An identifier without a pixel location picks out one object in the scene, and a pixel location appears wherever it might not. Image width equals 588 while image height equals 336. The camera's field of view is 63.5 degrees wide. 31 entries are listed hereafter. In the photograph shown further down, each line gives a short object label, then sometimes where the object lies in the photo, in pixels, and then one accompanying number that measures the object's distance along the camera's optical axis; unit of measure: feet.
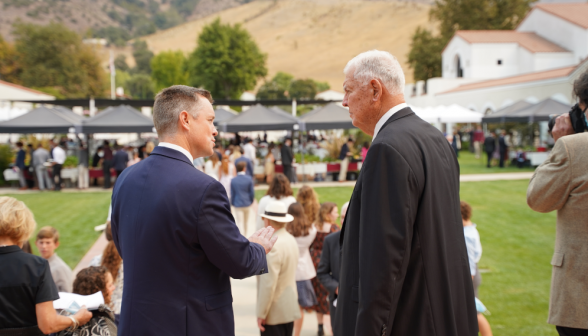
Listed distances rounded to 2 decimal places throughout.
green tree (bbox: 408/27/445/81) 186.80
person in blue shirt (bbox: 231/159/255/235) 31.89
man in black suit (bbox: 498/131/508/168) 77.14
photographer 8.95
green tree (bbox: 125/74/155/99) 376.07
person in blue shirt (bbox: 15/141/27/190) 61.11
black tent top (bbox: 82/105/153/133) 58.13
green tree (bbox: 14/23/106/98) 231.91
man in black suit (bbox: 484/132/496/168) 78.02
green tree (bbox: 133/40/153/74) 472.03
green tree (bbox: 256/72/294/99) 270.26
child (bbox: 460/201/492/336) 16.14
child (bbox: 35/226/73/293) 15.47
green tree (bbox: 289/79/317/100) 261.85
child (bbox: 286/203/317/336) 17.54
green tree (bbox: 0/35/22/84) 229.25
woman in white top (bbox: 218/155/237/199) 35.83
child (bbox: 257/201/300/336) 14.74
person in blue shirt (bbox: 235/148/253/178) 44.83
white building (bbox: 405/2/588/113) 128.88
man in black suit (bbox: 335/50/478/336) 6.57
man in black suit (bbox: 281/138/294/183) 58.44
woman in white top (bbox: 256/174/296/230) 22.48
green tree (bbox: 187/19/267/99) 236.63
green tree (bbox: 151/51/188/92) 350.84
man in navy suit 7.37
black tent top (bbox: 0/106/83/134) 56.29
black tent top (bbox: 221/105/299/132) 59.98
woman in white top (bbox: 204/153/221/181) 39.55
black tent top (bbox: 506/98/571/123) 66.64
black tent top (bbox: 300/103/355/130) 59.67
